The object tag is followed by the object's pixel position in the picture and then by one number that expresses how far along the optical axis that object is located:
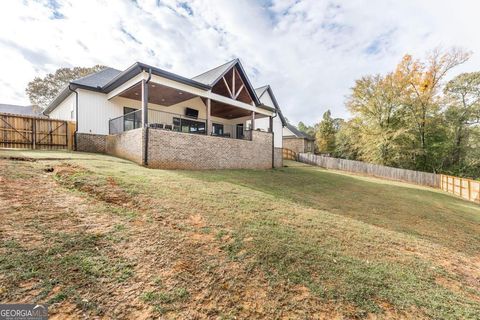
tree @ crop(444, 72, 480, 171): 19.25
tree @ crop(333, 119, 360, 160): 24.52
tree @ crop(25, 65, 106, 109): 23.84
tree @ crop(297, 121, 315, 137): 56.25
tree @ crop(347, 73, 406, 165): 21.30
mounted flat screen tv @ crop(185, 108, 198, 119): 14.54
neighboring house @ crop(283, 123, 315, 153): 28.53
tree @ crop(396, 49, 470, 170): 19.45
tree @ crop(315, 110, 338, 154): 29.11
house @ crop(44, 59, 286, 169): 9.06
